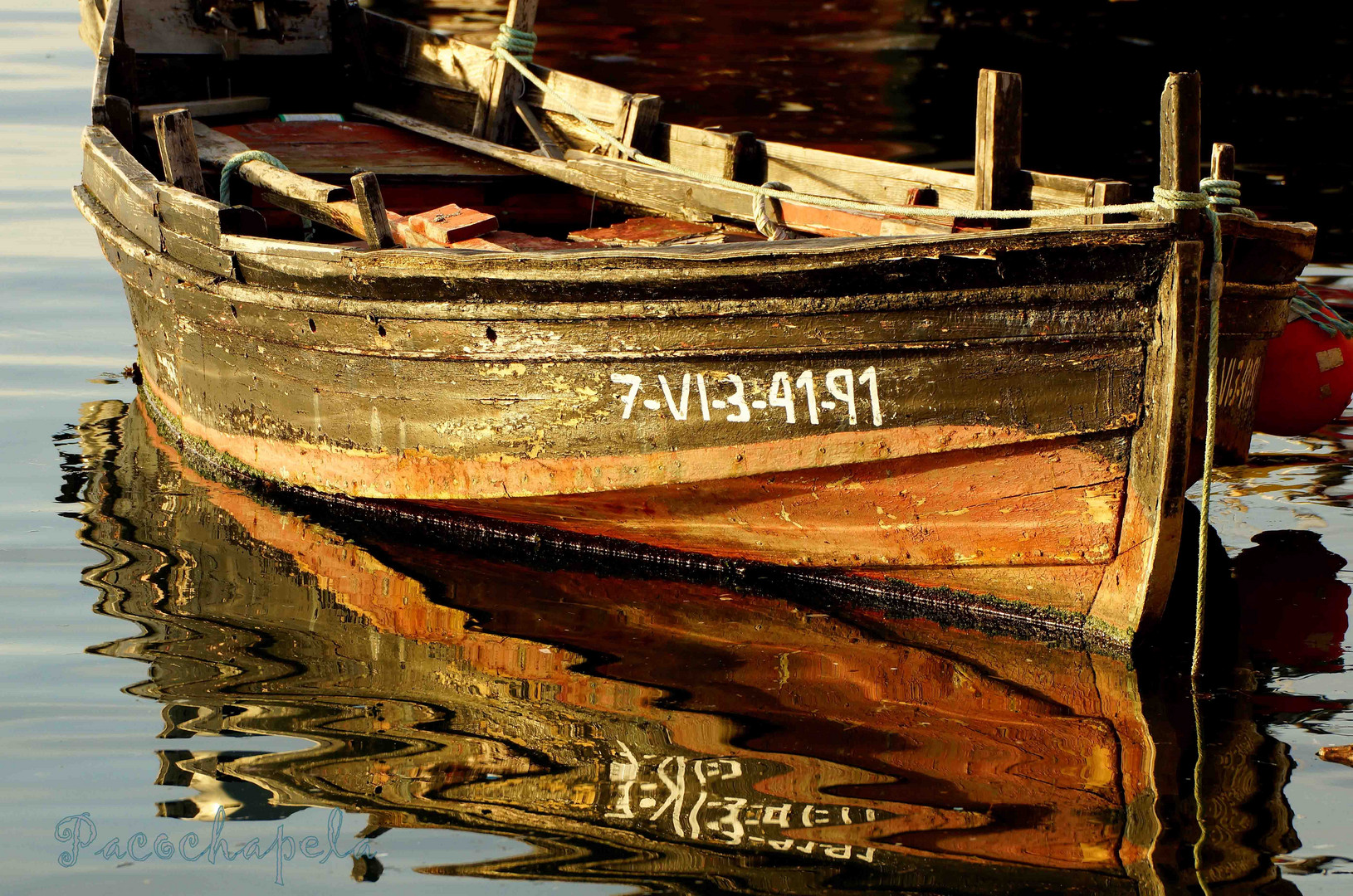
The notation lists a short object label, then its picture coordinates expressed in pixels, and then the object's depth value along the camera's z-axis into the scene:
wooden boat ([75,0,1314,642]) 9.53
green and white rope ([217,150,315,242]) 13.14
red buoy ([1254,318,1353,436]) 11.73
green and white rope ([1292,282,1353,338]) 11.74
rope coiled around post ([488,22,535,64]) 15.73
